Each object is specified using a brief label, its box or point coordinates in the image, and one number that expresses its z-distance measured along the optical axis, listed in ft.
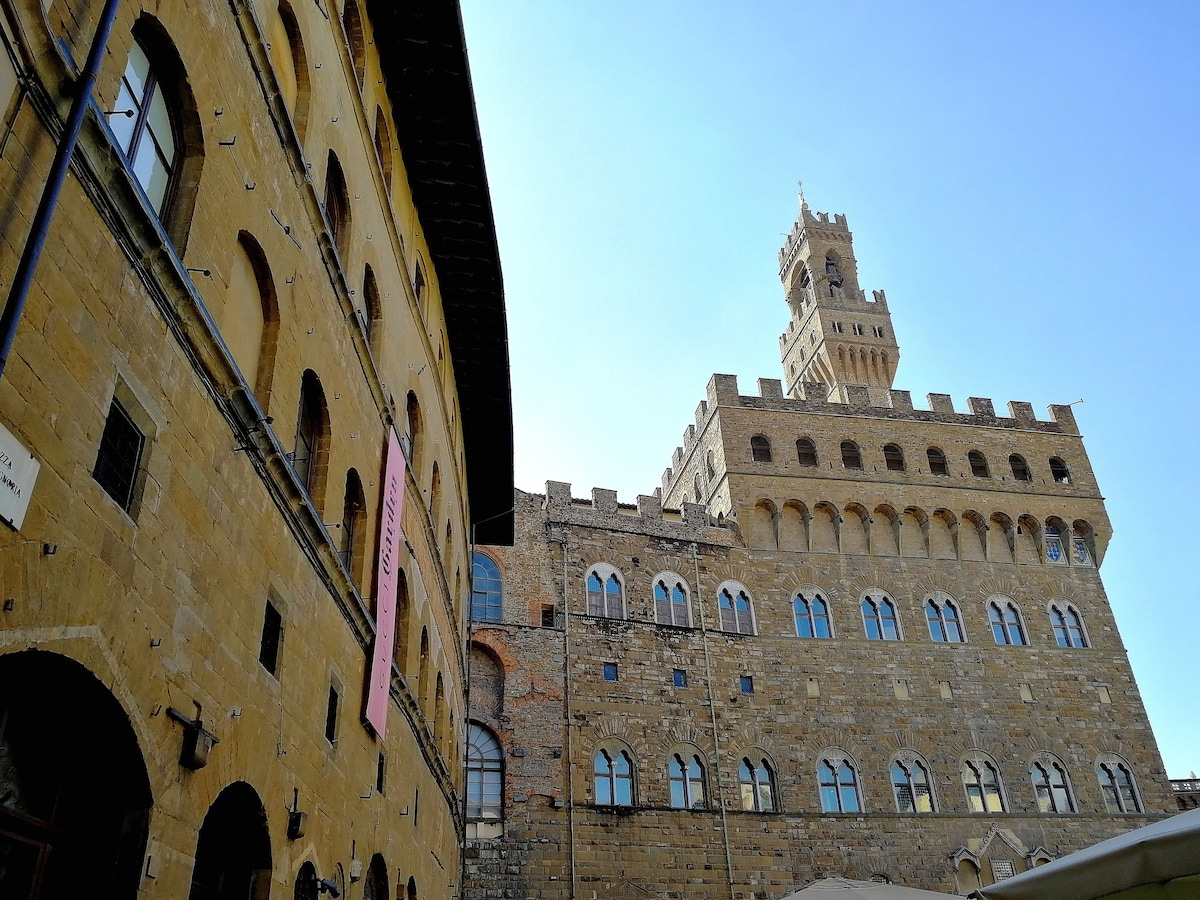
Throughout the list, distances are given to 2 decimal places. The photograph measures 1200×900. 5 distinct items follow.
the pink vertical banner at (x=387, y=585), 33.45
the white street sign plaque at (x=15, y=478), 12.79
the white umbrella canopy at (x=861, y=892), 32.86
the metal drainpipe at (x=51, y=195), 12.53
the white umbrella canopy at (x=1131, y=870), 17.03
